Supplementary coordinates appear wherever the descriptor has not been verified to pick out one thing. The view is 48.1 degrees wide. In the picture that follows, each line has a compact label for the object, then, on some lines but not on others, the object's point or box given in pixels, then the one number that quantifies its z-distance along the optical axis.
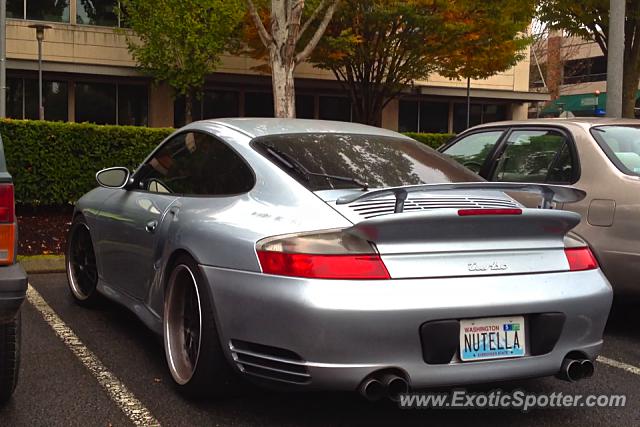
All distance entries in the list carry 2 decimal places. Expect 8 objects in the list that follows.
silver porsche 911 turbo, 2.85
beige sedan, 4.72
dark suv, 2.99
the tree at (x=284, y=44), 10.91
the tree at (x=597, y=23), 15.02
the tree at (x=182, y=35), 21.33
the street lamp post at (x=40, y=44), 21.89
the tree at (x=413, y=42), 19.36
